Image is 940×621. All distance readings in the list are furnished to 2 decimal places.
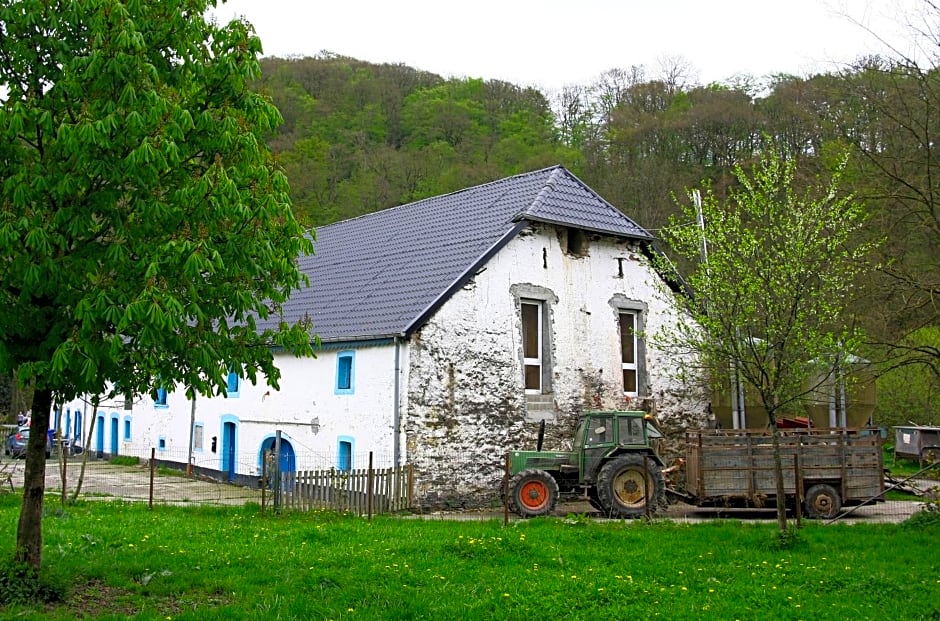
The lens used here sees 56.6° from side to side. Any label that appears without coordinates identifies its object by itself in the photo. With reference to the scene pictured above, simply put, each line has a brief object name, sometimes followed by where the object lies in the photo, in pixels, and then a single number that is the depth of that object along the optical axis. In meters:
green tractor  15.70
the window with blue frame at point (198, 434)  23.74
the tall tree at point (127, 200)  7.19
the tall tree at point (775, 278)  12.06
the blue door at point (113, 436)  29.67
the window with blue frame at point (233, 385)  22.23
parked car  29.73
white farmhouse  17.48
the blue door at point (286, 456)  20.08
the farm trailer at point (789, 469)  15.96
